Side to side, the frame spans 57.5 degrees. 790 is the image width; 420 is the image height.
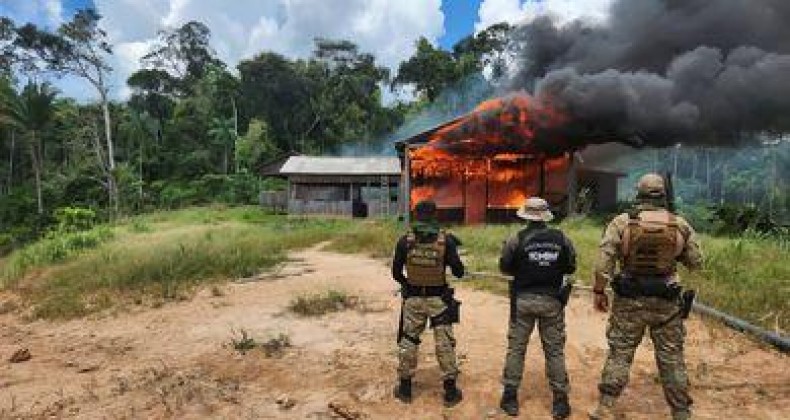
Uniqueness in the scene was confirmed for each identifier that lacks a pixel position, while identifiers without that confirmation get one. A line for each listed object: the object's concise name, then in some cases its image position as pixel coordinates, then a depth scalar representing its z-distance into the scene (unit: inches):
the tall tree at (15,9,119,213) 1560.0
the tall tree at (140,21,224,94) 2290.8
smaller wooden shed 1272.1
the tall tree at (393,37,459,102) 1942.7
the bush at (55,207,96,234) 1118.4
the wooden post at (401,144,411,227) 952.9
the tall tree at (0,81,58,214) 1462.8
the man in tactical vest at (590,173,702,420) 212.7
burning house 852.0
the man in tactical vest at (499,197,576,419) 230.5
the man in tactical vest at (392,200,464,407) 244.5
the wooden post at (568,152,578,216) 874.8
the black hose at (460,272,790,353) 304.0
